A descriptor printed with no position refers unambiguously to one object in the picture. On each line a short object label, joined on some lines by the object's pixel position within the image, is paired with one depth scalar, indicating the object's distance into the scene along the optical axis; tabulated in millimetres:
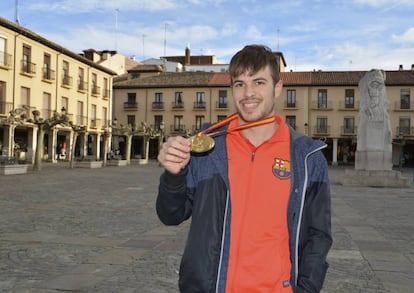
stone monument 16594
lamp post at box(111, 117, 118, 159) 47662
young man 1854
